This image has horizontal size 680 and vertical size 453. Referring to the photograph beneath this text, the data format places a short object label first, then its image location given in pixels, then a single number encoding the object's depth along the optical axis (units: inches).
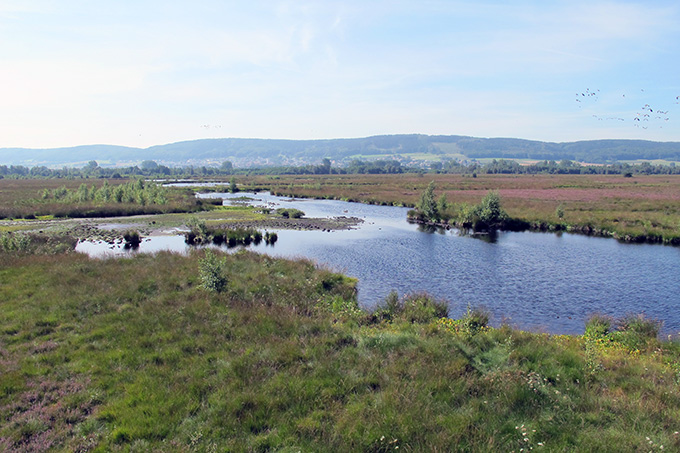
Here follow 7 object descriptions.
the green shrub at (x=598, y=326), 600.7
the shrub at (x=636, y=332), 544.7
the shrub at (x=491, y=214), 1847.9
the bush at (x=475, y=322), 496.7
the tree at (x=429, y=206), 2082.9
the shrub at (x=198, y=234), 1539.1
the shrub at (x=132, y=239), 1444.4
